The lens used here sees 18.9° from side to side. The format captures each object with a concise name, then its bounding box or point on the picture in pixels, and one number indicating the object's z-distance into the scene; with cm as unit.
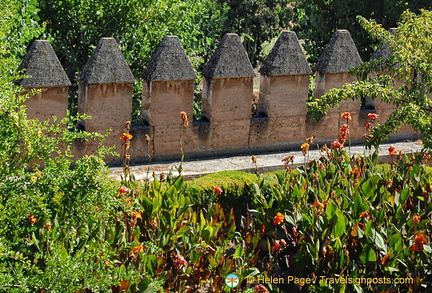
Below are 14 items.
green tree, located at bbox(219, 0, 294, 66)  3918
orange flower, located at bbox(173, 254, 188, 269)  1178
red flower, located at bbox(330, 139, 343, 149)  1503
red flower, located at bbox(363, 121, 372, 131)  1541
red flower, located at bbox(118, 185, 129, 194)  1217
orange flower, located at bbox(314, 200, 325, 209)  1330
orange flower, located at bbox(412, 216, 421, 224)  1247
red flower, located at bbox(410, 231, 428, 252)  1206
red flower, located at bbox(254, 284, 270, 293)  1120
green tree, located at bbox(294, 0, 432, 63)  2754
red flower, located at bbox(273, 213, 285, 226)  1304
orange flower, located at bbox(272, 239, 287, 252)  1249
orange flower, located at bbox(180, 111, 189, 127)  1384
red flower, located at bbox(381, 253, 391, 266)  1273
